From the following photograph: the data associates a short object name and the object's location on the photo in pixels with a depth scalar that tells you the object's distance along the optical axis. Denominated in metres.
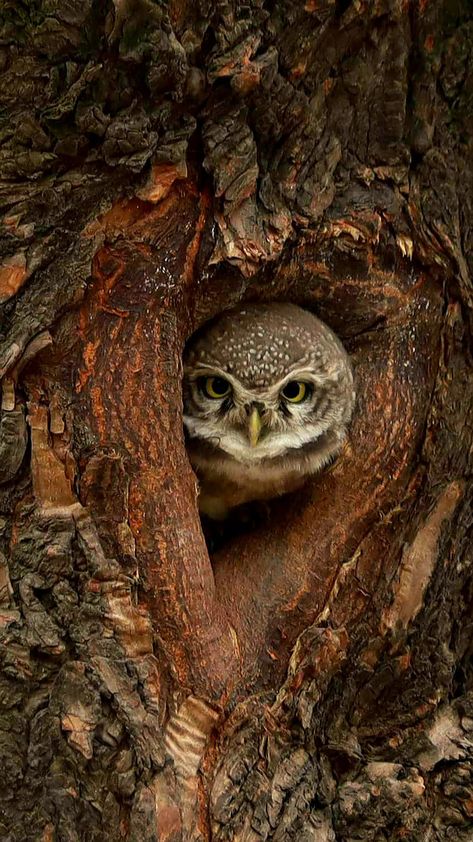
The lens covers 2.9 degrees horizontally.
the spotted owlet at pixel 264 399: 3.62
